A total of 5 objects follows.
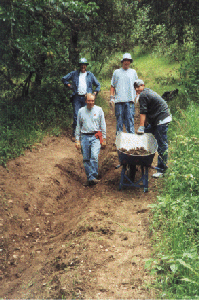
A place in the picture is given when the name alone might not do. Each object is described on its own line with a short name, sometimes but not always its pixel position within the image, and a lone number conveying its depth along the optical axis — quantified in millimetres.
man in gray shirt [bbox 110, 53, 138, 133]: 7668
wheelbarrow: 5953
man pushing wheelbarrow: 6270
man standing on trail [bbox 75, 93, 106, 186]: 6945
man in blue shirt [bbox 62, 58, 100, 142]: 8969
